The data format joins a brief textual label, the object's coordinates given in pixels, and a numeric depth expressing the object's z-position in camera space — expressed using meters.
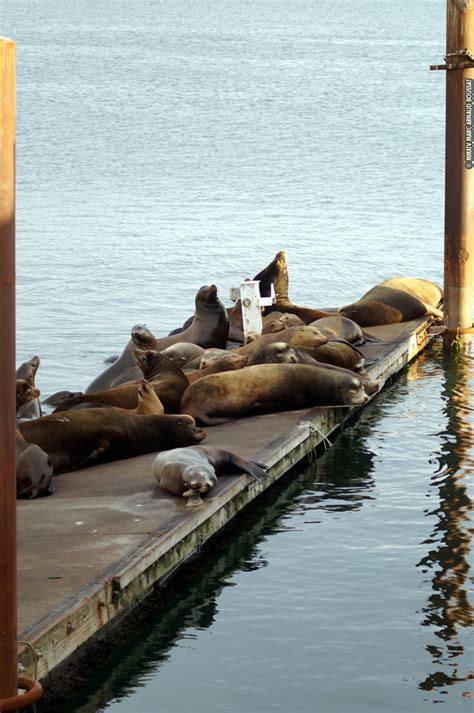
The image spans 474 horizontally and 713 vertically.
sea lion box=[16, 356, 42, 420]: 11.19
